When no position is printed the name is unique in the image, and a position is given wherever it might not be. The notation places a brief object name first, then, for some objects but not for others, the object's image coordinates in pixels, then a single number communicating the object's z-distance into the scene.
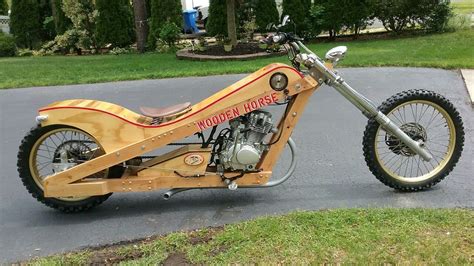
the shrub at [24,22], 16.41
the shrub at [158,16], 14.13
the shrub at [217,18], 13.88
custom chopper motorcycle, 3.57
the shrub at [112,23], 14.48
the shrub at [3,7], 20.00
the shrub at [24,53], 15.47
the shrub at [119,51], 14.27
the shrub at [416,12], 13.10
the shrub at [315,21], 13.54
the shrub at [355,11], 13.27
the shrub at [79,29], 14.79
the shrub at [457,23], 13.53
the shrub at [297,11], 13.63
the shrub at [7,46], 15.50
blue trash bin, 18.06
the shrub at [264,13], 14.16
